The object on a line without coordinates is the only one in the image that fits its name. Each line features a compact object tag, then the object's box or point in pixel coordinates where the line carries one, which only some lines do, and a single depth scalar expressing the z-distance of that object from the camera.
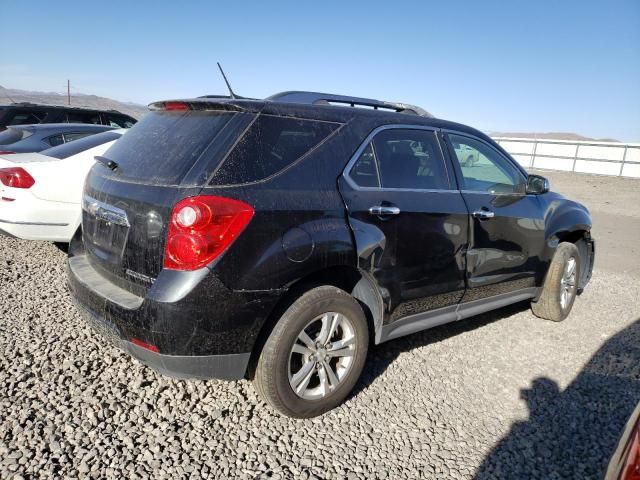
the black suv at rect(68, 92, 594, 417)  2.27
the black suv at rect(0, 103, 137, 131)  9.65
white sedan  4.59
